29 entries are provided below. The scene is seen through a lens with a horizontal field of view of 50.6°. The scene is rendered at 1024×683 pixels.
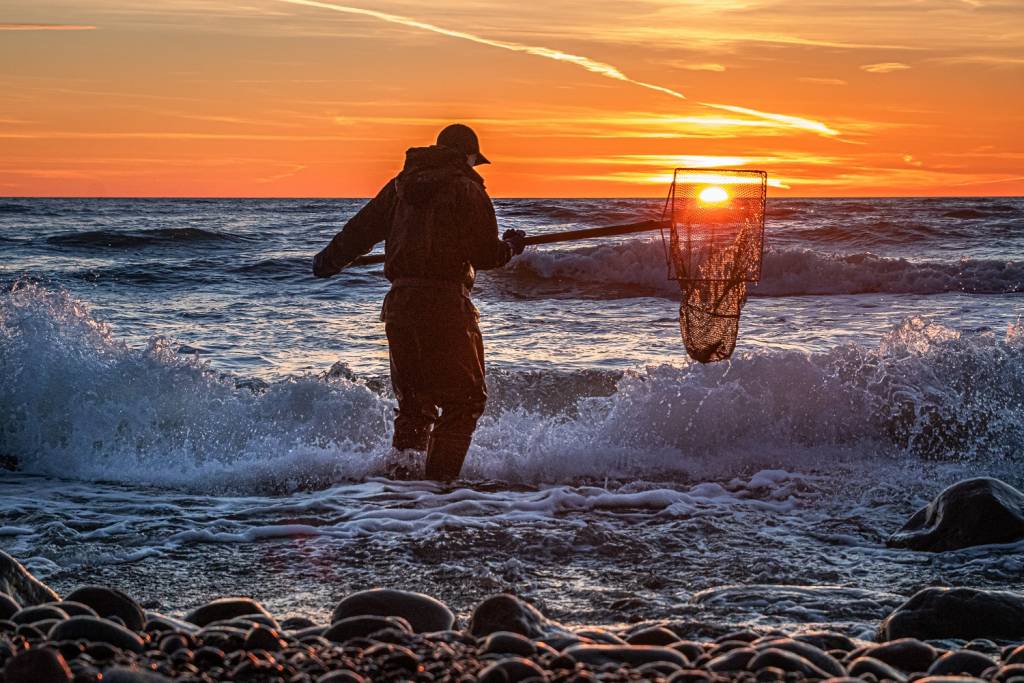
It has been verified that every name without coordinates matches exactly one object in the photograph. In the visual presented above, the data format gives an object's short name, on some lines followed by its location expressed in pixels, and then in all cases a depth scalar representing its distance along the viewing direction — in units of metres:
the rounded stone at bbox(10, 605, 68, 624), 3.82
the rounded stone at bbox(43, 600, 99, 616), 3.84
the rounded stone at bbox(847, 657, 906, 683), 3.39
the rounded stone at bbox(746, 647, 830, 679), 3.29
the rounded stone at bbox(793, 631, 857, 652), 3.94
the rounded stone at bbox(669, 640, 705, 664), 3.67
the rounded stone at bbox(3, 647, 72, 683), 2.92
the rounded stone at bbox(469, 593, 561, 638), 4.05
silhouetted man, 6.46
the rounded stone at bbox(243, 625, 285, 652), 3.52
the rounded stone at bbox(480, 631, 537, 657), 3.57
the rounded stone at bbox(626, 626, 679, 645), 3.92
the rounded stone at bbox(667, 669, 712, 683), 3.16
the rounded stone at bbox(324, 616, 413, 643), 3.77
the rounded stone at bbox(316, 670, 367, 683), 3.08
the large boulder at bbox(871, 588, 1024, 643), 4.27
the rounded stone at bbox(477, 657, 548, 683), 3.15
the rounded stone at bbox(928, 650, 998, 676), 3.49
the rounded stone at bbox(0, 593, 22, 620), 3.97
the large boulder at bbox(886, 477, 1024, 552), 5.78
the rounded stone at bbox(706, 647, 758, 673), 3.36
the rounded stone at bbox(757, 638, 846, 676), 3.41
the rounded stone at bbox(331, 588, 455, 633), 4.12
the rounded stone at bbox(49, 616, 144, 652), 3.47
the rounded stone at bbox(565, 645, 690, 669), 3.49
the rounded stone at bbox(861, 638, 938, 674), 3.68
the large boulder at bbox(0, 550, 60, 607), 4.30
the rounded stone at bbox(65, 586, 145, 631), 3.95
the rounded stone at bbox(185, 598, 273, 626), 4.14
